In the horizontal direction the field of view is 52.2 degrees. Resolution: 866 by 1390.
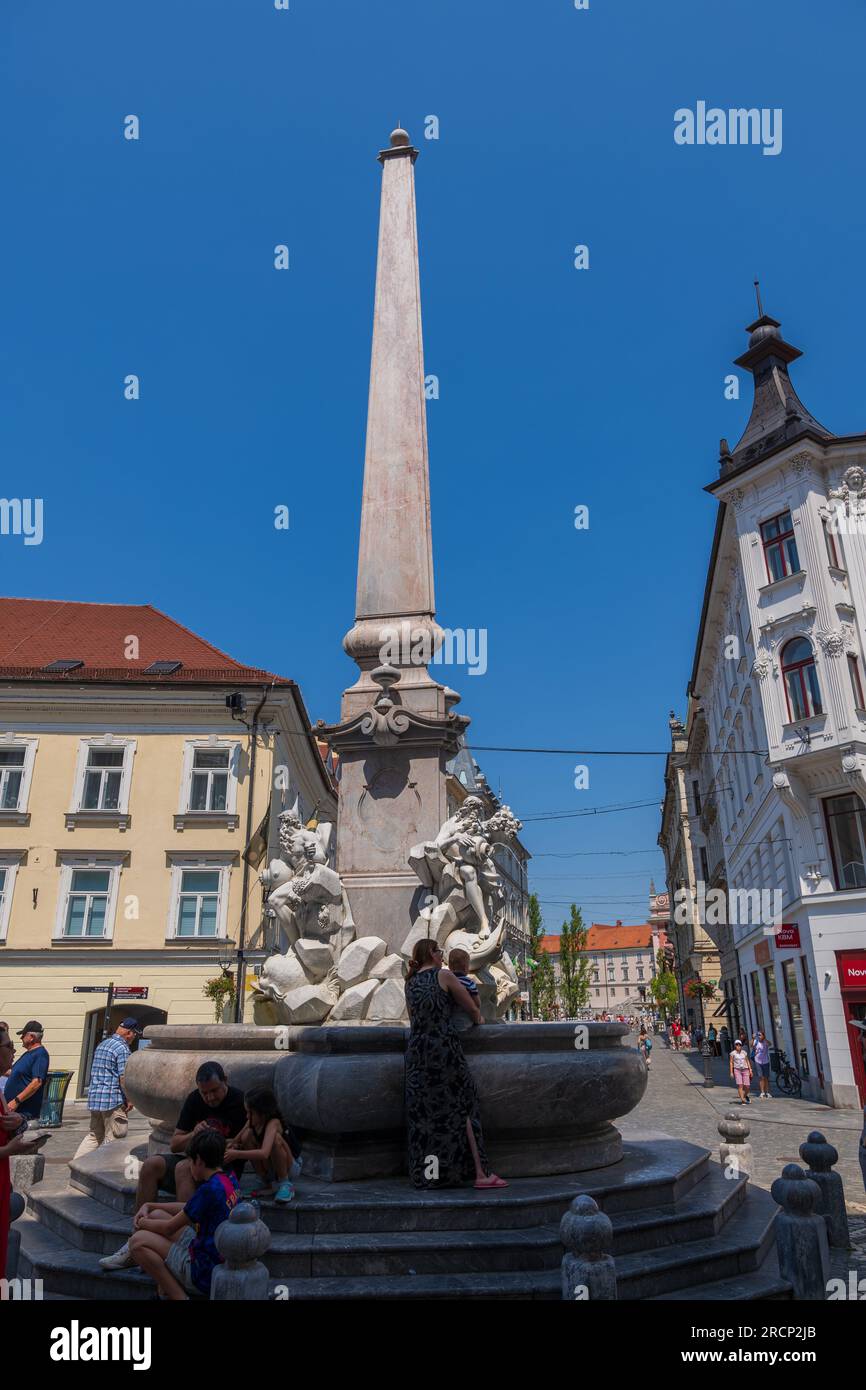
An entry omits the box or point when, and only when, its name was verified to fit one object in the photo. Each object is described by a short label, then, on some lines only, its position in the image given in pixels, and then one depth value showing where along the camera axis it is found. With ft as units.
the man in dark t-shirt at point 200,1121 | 16.87
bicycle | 71.65
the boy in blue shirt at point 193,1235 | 13.80
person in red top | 14.62
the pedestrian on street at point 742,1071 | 64.34
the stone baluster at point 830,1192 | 20.76
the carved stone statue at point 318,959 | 24.04
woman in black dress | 17.26
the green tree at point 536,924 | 178.63
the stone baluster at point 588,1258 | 12.56
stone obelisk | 27.58
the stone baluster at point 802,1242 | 15.60
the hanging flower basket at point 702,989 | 129.29
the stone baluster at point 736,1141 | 28.25
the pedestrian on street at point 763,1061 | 69.41
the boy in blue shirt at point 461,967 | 19.66
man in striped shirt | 30.27
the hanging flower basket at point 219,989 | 71.77
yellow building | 77.00
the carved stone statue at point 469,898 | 24.59
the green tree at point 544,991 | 178.70
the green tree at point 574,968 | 176.45
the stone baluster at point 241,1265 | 12.42
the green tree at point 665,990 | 239.30
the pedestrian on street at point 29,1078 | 30.48
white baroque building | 63.57
